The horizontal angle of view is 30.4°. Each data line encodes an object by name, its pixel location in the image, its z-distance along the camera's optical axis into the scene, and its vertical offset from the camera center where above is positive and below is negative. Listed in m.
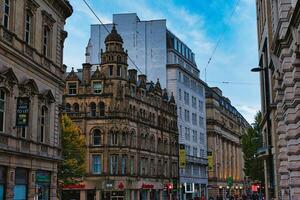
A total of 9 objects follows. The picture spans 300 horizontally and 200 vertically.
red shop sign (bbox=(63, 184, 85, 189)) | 68.54 -0.53
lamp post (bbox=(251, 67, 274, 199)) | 28.28 +2.99
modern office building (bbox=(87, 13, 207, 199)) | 89.31 +20.18
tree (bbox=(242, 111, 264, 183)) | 65.31 +3.85
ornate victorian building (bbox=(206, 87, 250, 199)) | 112.19 +8.45
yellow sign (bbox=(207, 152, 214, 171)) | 92.78 +3.47
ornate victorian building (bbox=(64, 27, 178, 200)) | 68.94 +7.50
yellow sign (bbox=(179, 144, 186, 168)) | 81.78 +3.55
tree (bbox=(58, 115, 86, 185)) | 54.00 +2.58
